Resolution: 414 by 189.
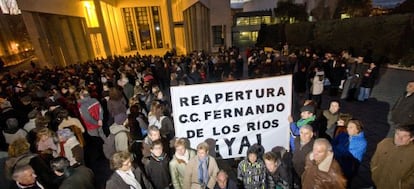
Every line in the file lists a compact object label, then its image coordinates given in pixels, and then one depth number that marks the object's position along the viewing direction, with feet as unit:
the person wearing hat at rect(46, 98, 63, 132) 15.19
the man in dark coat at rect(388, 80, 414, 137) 15.88
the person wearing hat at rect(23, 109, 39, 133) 14.99
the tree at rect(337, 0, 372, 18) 97.06
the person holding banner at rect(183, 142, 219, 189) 10.66
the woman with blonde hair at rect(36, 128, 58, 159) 12.42
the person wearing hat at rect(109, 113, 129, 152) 12.76
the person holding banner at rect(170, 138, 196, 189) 10.96
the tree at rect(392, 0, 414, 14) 45.44
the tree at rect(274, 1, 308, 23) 118.42
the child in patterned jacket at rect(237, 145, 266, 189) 10.56
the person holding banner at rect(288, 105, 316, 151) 12.80
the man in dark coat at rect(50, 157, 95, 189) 9.33
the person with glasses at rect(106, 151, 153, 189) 8.98
